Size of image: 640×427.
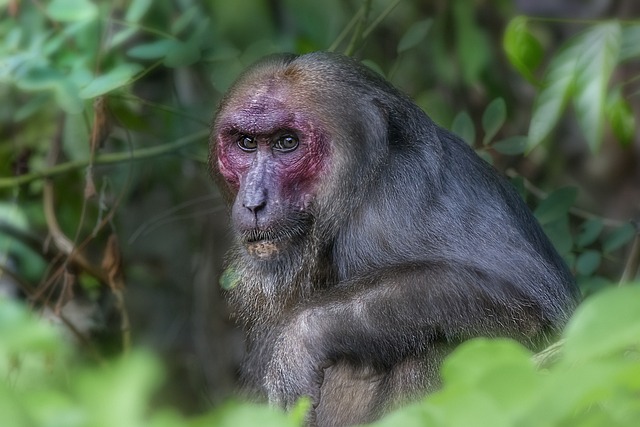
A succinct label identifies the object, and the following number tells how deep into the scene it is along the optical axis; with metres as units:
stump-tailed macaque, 7.55
